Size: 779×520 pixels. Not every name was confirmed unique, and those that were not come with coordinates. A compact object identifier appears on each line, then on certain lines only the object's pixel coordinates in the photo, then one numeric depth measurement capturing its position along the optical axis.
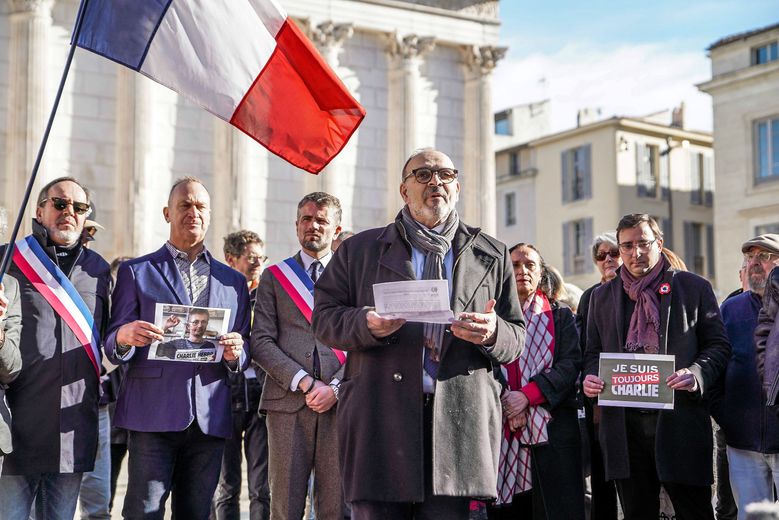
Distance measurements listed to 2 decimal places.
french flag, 6.53
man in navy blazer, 6.36
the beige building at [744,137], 35.06
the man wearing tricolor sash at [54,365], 6.32
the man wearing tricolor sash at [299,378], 6.86
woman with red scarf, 7.04
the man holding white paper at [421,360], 5.32
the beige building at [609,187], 43.19
